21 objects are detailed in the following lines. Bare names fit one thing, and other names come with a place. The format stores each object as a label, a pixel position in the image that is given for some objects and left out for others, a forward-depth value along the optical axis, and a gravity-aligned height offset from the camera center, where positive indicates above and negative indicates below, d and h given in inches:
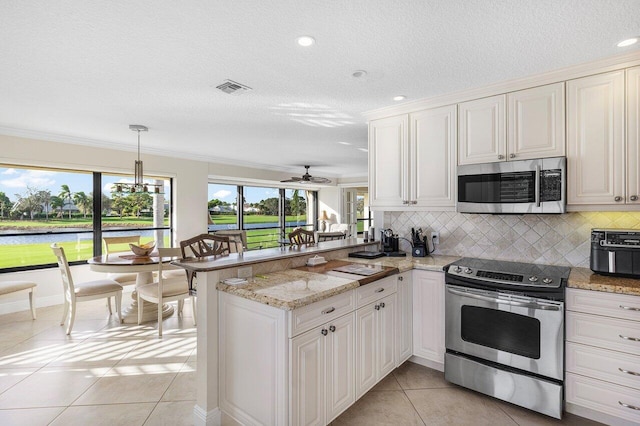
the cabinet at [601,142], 87.3 +20.4
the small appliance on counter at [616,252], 84.0 -10.9
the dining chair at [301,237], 139.1 -11.0
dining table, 140.7 -25.0
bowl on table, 156.6 -18.4
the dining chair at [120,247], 178.4 -21.3
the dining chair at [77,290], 139.6 -35.4
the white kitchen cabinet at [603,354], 77.0 -36.3
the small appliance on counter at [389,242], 133.3 -12.6
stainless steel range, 83.7 -34.4
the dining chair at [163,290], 141.5 -35.7
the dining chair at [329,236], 240.2 -18.1
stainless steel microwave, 94.0 +8.3
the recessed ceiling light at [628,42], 78.5 +43.4
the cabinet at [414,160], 117.4 +21.1
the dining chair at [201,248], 104.6 -12.4
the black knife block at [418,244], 127.0 -12.9
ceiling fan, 249.6 +27.1
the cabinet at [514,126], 97.7 +28.7
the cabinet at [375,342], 87.0 -38.5
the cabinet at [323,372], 68.2 -37.8
